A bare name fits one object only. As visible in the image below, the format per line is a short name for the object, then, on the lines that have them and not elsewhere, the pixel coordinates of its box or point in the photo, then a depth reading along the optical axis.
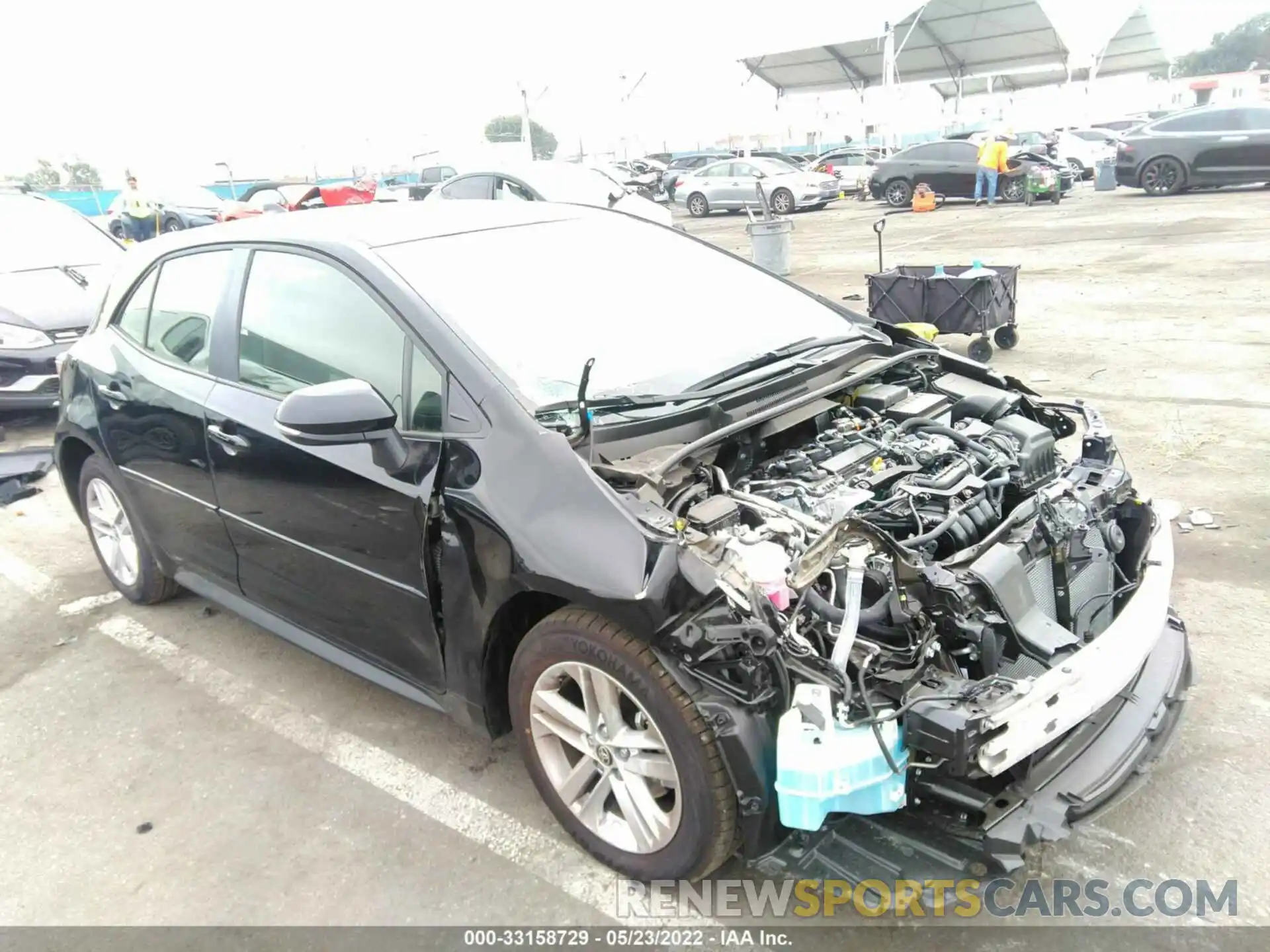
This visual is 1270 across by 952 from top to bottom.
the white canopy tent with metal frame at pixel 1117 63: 42.50
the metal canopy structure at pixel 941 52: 34.59
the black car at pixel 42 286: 7.14
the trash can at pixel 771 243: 10.66
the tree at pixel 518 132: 83.56
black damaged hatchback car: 2.22
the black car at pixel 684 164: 28.38
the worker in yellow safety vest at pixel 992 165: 20.64
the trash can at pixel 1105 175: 22.00
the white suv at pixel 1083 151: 26.39
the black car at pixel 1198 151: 17.33
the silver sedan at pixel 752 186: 23.66
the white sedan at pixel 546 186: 12.51
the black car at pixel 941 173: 21.23
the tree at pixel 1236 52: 80.25
